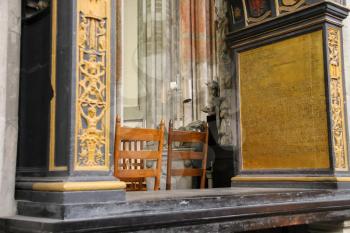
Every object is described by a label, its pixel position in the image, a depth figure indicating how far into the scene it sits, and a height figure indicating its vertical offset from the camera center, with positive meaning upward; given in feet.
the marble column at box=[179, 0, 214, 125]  40.98 +9.47
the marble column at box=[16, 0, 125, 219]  7.68 +0.71
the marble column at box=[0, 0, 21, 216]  8.25 +1.13
